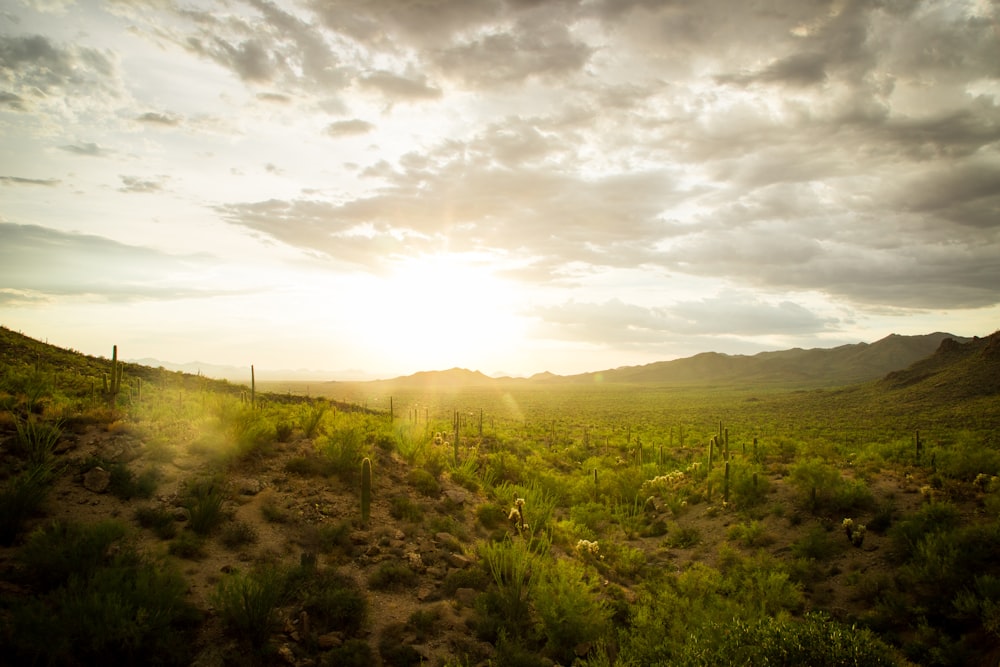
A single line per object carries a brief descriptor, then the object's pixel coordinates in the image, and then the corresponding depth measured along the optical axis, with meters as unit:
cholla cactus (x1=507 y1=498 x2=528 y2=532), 13.27
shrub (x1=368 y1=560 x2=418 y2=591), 9.45
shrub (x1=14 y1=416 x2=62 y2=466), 9.04
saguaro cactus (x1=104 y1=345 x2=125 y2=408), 14.23
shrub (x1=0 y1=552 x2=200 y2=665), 5.55
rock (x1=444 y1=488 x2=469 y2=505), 14.06
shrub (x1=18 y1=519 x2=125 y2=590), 6.73
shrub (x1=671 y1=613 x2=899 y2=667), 5.86
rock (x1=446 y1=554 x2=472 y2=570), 10.82
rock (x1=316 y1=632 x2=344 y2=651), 7.51
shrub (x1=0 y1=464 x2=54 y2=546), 7.45
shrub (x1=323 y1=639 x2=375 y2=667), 7.16
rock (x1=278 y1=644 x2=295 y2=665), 6.97
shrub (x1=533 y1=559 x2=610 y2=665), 8.48
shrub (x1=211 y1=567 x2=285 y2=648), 7.05
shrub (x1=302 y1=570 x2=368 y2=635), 8.00
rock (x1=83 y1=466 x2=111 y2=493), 9.12
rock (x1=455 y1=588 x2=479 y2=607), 9.48
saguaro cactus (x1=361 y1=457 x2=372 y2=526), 11.23
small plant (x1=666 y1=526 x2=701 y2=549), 15.79
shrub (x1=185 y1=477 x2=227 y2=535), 9.17
